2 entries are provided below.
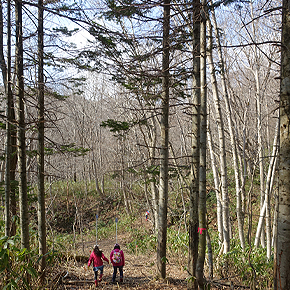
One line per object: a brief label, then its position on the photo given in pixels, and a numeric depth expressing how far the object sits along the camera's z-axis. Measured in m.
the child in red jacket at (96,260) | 5.68
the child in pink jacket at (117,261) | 5.98
